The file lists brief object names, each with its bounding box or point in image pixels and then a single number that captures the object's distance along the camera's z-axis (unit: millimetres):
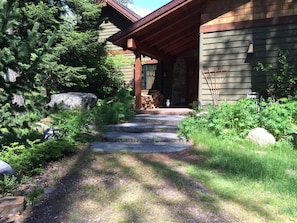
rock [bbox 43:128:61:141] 5489
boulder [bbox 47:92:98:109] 9336
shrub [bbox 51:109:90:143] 5555
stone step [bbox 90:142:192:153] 5105
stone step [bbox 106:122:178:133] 6609
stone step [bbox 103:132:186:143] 5855
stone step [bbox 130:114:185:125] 7242
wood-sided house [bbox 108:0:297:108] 7195
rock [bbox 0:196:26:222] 2832
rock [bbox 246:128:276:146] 5094
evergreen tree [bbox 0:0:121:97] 10477
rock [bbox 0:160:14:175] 3643
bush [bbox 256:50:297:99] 6762
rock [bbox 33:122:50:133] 6376
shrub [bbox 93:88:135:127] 7340
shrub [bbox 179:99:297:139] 5312
